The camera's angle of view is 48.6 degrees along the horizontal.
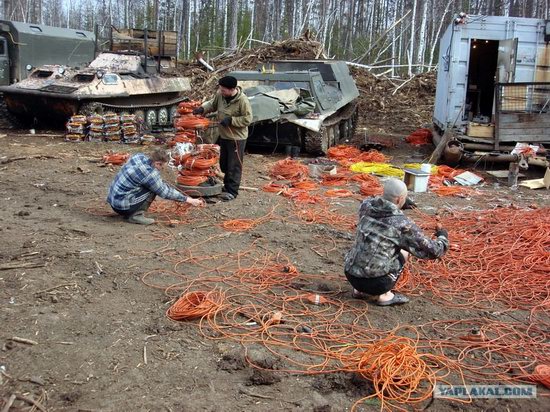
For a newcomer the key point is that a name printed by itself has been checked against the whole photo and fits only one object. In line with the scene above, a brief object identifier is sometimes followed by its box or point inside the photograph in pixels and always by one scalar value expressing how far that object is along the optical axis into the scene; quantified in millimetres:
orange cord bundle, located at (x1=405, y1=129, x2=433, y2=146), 16078
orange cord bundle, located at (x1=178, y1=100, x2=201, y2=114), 9781
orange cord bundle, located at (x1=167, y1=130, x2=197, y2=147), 9445
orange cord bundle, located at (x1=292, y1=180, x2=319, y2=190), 9704
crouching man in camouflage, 4801
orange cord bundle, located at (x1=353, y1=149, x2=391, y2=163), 12789
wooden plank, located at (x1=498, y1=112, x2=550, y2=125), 11703
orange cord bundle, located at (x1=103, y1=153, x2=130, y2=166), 10977
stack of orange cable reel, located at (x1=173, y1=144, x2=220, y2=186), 8141
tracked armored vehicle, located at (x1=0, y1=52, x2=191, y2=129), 13844
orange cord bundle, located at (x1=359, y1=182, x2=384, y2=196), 9508
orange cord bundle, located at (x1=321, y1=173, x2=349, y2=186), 10277
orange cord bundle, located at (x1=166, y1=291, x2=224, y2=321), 4613
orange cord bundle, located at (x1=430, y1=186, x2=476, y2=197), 9719
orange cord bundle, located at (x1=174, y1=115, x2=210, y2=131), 9242
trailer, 11664
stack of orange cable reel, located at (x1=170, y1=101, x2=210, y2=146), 9281
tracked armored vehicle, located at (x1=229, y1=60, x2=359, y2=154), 12203
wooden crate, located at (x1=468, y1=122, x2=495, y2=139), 12062
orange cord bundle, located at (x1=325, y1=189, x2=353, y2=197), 9320
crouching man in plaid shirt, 6914
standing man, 8359
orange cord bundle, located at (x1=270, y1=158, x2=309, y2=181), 10461
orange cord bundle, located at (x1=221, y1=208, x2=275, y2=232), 7240
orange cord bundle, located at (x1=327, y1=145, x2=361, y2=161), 12914
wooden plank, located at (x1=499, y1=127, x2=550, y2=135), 11766
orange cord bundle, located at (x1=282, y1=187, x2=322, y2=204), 8847
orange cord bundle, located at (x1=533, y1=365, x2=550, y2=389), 3906
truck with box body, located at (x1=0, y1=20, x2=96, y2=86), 16953
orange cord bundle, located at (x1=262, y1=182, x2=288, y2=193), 9422
